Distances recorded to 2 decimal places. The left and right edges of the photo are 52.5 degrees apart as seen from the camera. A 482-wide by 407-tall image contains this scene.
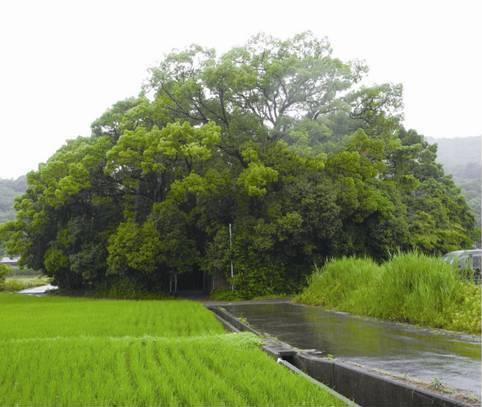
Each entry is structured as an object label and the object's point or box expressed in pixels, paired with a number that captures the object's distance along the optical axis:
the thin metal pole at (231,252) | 20.47
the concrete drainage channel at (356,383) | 3.83
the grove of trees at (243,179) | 20.28
